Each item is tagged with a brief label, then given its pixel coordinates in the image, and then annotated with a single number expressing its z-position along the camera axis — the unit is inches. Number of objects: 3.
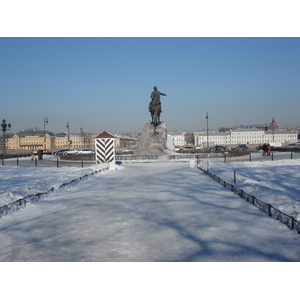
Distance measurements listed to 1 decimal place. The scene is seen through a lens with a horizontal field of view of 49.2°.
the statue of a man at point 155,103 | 1240.2
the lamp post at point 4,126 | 1757.1
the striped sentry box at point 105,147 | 840.7
